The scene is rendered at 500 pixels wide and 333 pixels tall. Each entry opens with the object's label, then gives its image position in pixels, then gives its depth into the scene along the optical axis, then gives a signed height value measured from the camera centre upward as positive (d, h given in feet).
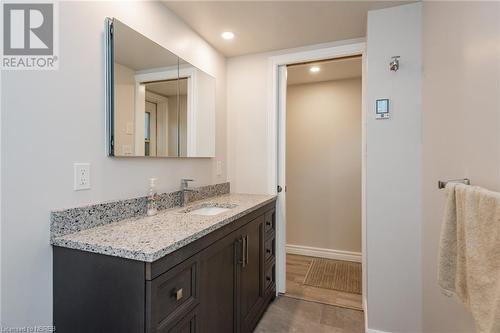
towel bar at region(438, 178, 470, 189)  3.65 -0.22
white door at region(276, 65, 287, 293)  8.36 -0.69
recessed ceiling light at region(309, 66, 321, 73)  9.80 +3.52
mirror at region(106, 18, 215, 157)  4.74 +1.39
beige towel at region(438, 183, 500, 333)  2.58 -0.95
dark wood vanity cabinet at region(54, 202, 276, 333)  3.20 -1.68
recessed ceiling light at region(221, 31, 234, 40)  7.14 +3.47
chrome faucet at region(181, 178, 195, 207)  6.43 -0.59
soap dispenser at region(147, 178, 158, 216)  5.32 -0.69
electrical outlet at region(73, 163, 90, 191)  4.14 -0.19
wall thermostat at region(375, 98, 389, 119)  6.12 +1.28
